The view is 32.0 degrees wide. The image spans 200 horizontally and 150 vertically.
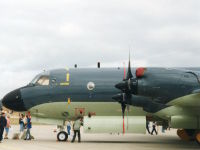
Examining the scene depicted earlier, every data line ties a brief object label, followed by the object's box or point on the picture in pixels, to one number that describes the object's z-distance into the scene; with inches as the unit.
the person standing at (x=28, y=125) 880.9
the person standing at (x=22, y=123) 1015.6
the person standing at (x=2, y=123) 795.2
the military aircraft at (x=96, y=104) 733.3
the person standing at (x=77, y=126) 808.3
